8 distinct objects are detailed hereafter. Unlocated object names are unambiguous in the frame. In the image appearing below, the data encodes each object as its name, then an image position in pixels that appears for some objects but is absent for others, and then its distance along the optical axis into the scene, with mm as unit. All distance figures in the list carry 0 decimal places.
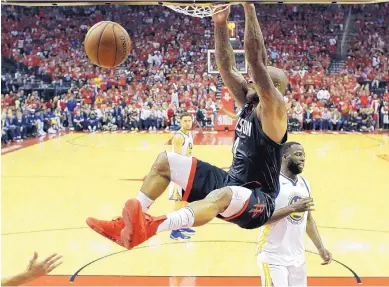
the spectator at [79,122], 20375
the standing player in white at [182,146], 6602
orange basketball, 4918
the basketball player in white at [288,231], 3519
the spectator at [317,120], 20250
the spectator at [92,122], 20391
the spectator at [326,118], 20281
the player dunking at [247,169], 3156
